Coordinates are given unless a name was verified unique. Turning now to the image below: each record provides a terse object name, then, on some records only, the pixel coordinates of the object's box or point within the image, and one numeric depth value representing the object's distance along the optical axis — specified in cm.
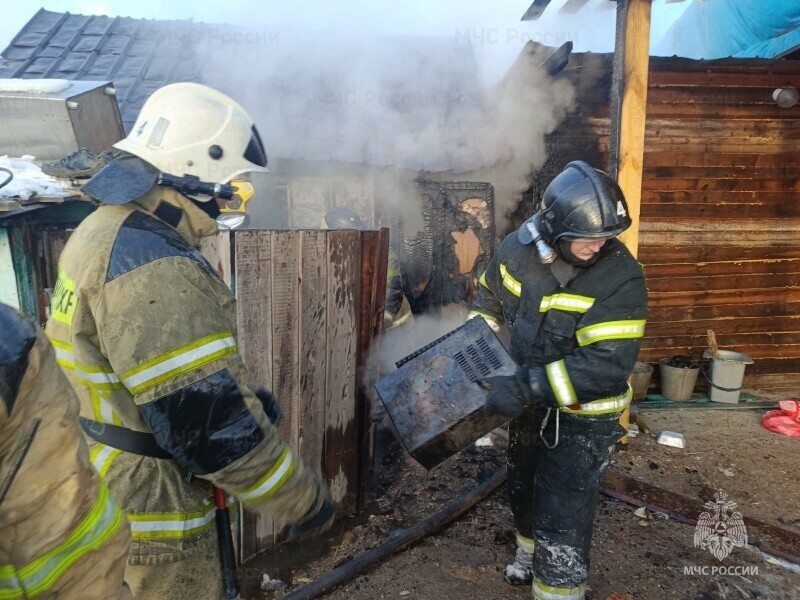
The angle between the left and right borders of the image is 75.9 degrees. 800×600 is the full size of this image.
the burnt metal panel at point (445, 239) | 692
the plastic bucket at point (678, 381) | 616
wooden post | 433
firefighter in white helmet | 147
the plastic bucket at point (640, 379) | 615
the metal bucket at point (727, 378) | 609
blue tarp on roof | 676
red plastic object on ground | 538
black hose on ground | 301
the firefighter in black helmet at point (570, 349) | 261
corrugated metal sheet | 857
